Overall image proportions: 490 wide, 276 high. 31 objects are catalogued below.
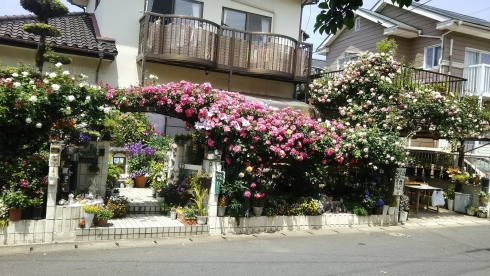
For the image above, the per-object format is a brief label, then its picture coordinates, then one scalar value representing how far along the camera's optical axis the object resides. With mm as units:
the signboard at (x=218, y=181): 8359
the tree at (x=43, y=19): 8648
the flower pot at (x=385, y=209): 10629
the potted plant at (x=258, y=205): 8867
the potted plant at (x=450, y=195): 13992
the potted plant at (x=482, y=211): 12898
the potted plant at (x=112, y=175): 9617
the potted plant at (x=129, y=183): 11750
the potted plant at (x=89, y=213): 7281
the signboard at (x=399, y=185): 10653
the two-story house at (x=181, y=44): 12227
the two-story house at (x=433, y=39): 16266
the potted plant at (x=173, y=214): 8741
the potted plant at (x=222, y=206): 8547
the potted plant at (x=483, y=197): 12961
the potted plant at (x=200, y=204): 8406
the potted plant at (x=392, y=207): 10725
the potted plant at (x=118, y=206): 8160
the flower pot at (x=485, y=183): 12953
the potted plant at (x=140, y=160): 12078
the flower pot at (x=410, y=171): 16844
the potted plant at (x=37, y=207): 7008
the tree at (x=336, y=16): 3912
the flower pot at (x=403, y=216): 11070
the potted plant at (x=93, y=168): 8673
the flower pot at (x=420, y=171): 16359
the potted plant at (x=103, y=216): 7441
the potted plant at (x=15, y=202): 6758
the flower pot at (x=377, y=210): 10539
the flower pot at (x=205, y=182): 8719
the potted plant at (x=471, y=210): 13066
